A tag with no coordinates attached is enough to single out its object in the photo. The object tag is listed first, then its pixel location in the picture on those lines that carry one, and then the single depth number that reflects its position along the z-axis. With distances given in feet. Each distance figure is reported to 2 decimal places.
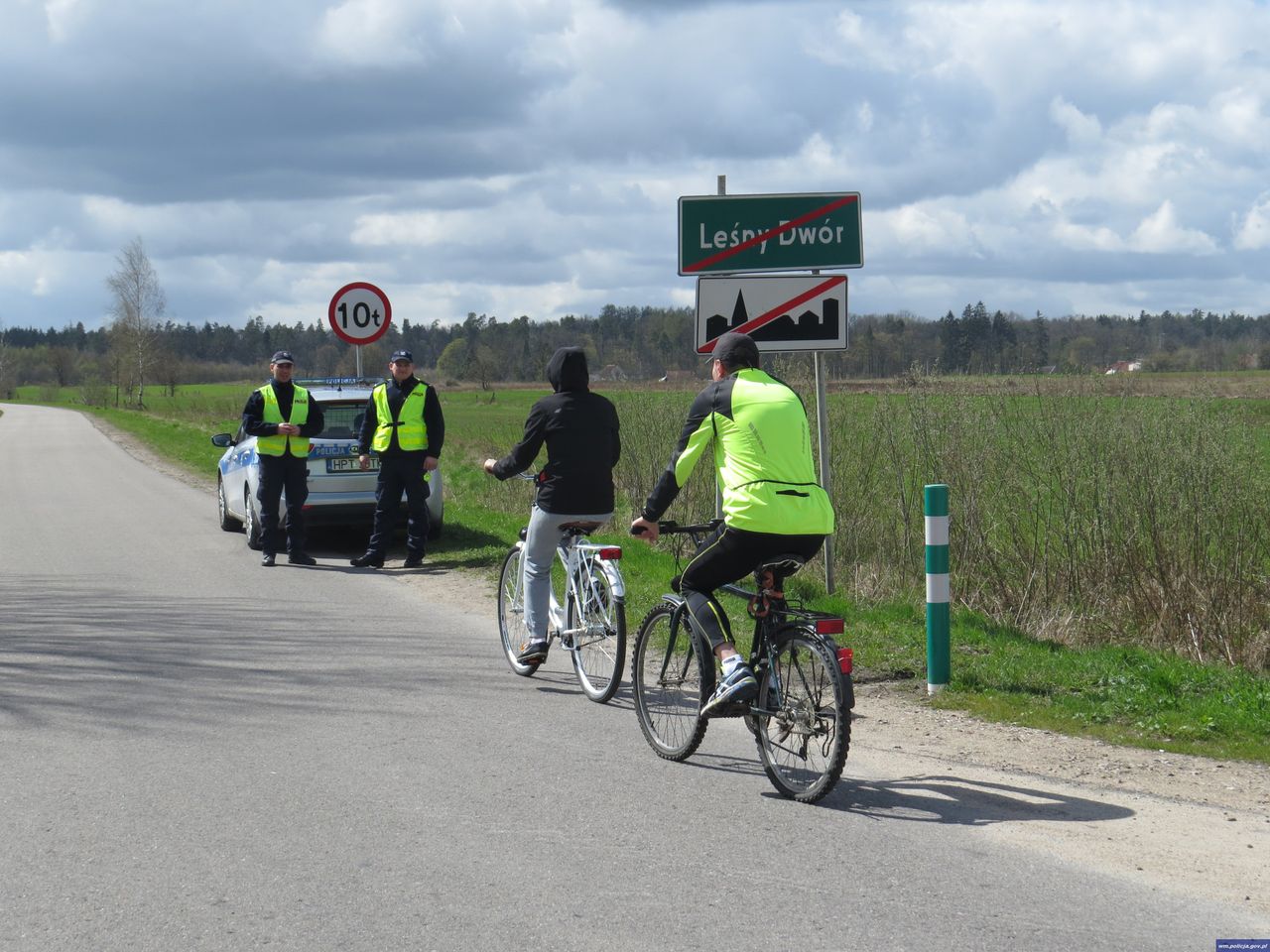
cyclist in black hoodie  50.55
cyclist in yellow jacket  38.40
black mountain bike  36.65
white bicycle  48.55
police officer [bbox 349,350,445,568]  85.30
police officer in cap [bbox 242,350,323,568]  88.84
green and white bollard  50.83
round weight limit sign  103.30
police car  94.02
